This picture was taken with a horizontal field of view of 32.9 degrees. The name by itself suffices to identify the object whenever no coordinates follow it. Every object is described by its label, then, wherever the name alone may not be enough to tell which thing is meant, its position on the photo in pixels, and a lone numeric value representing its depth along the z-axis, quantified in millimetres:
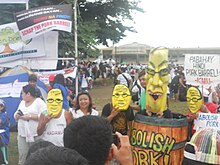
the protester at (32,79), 6188
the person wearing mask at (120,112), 4140
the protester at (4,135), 5496
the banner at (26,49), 6562
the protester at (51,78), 6973
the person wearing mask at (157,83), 4000
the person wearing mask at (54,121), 4477
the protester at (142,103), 4864
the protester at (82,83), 11324
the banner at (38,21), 6379
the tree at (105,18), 14389
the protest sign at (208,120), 4102
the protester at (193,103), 4301
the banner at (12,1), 7223
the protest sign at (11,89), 6551
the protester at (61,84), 4987
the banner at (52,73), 7016
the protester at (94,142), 1668
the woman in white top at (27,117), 4879
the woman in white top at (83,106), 4555
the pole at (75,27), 7141
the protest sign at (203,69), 5285
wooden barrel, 3850
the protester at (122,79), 11762
